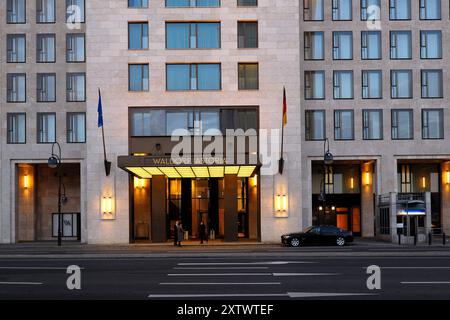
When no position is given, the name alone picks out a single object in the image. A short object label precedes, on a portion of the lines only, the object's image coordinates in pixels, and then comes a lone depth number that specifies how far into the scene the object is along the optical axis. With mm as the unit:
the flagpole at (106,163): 43619
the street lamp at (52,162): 39294
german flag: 41656
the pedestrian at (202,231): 43325
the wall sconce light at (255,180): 46488
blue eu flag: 41250
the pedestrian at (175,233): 40909
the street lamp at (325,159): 41891
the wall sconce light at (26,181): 51531
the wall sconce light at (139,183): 46531
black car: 40219
